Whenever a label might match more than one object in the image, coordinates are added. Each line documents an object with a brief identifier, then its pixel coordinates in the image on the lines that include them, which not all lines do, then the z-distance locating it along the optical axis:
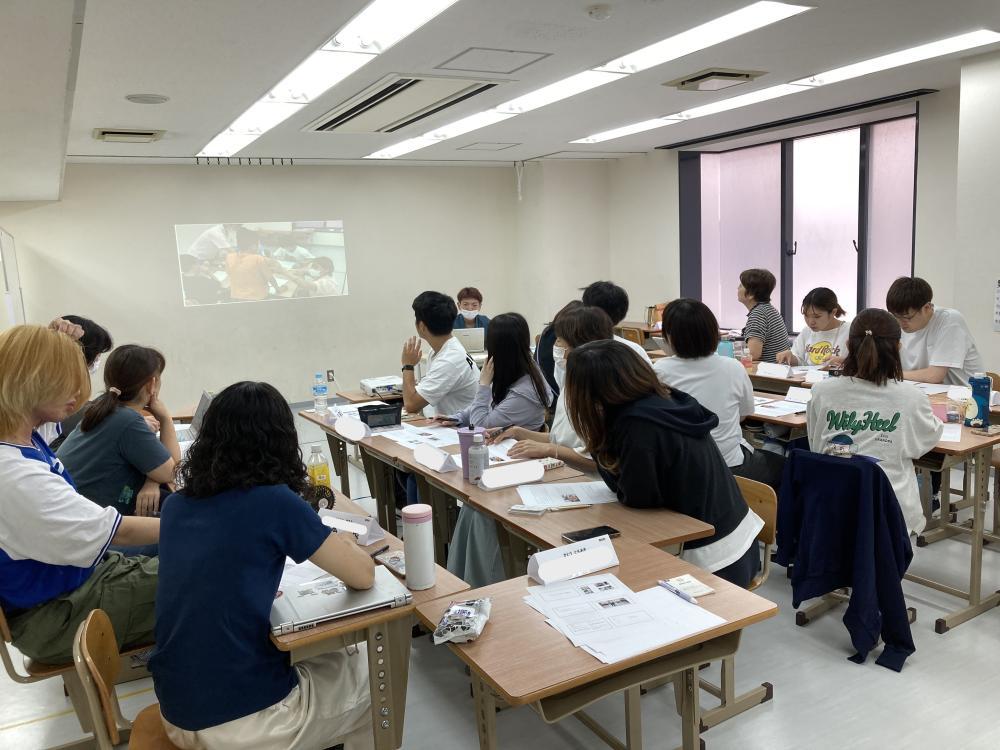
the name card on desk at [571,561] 2.00
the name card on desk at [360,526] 2.37
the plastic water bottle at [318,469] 3.48
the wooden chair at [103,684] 1.62
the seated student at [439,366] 4.05
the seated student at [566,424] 3.04
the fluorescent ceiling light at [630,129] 6.54
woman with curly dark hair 1.67
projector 5.11
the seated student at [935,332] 4.19
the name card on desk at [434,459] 3.13
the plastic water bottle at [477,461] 2.92
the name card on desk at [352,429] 3.88
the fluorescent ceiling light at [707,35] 3.56
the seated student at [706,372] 3.26
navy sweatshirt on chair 2.78
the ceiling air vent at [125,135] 5.54
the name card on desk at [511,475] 2.84
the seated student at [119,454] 2.70
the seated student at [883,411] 2.95
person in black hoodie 2.34
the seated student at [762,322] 5.35
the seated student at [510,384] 3.53
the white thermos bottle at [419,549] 1.98
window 6.76
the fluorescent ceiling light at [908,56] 4.32
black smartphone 2.25
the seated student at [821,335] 4.91
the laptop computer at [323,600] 1.77
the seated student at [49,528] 1.90
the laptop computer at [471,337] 5.49
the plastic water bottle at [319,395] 4.49
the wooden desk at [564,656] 1.56
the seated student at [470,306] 6.93
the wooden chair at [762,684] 2.54
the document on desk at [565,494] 2.62
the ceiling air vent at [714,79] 4.72
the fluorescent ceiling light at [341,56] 3.33
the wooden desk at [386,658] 1.83
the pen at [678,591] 1.85
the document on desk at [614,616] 1.66
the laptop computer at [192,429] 3.85
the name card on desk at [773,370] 4.86
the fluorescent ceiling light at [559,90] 4.75
